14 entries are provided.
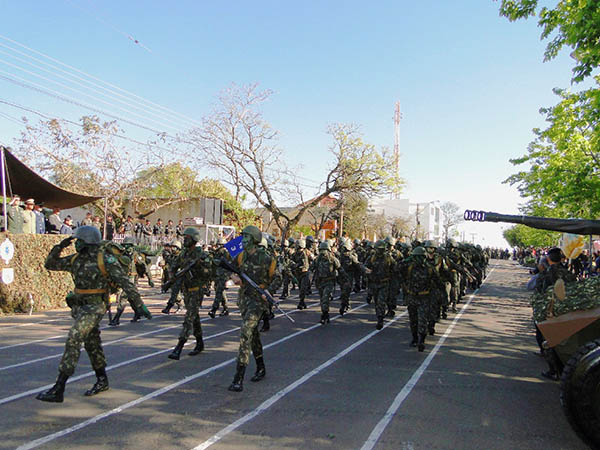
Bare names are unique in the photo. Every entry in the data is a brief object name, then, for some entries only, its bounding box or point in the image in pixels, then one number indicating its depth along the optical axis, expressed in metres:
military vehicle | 4.06
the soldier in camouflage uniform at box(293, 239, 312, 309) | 13.58
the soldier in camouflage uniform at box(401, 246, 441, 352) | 8.27
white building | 76.62
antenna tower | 85.62
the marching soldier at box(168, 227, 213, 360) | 7.42
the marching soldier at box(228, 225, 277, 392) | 5.84
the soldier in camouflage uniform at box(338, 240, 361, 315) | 12.23
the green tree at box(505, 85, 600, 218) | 14.80
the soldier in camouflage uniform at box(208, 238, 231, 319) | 11.65
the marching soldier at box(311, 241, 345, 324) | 10.94
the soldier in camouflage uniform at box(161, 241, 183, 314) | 7.71
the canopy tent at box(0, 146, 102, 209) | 13.00
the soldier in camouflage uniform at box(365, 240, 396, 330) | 10.61
